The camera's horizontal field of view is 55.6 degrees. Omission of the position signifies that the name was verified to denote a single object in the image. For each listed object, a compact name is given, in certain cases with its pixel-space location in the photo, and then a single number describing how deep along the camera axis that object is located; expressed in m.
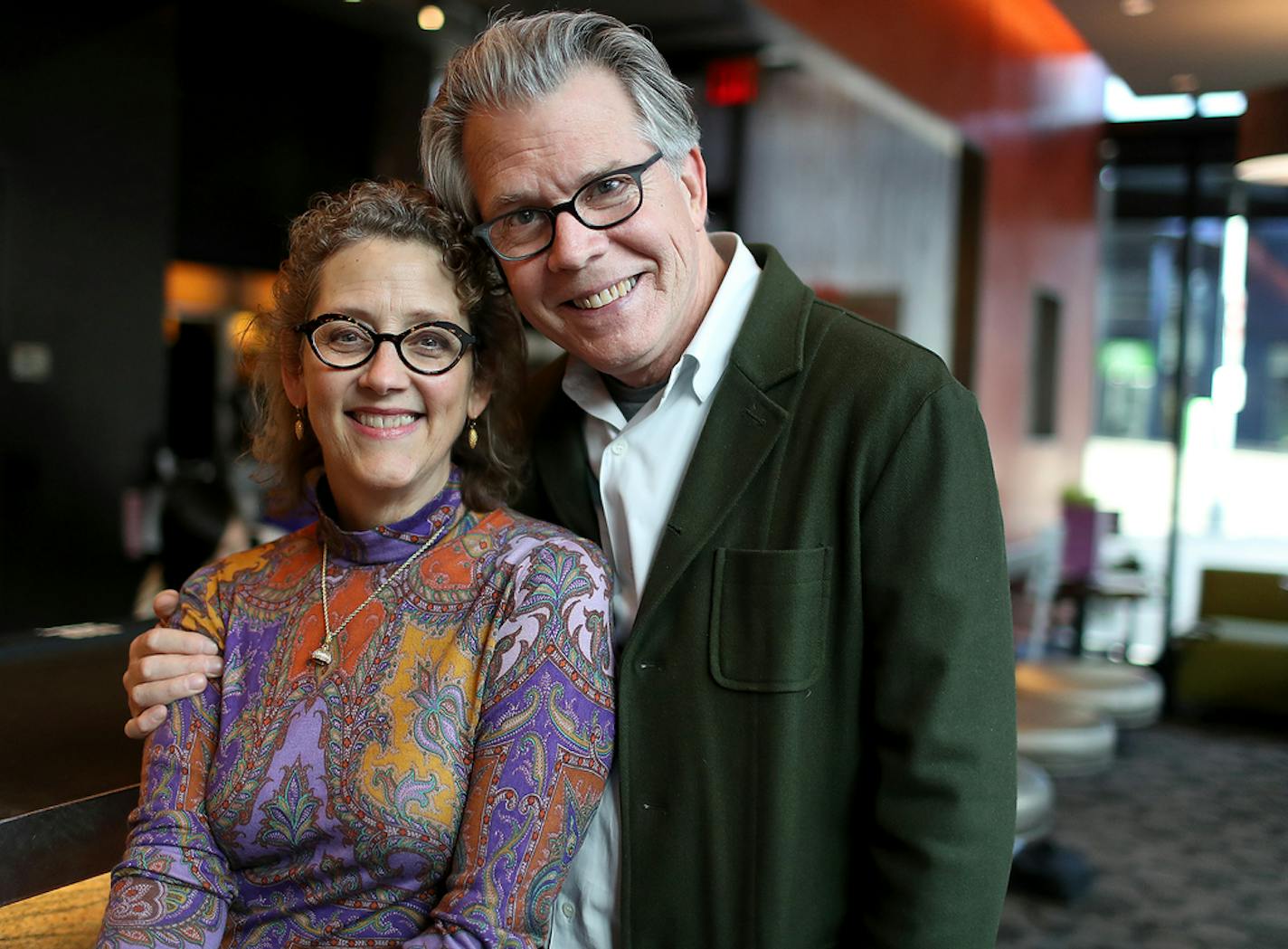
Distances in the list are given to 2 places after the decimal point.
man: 1.31
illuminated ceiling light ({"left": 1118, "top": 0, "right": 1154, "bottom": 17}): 6.42
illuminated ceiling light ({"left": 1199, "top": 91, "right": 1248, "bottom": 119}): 8.38
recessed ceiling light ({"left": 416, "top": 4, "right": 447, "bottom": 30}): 5.41
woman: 1.35
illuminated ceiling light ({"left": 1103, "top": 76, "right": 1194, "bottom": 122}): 8.65
